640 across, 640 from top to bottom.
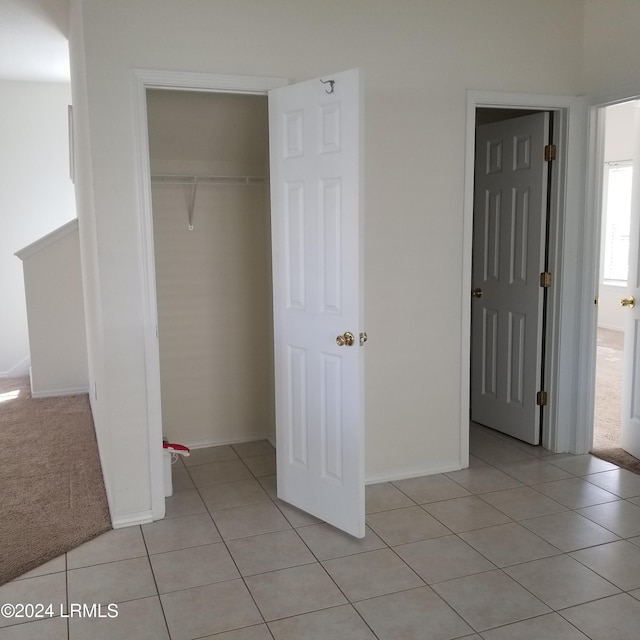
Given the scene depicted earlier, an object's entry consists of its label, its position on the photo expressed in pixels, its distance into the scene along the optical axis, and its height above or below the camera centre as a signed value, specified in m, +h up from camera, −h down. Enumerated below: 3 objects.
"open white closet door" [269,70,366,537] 2.84 -0.25
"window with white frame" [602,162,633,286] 8.16 +0.17
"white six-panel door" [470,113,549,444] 4.01 -0.25
